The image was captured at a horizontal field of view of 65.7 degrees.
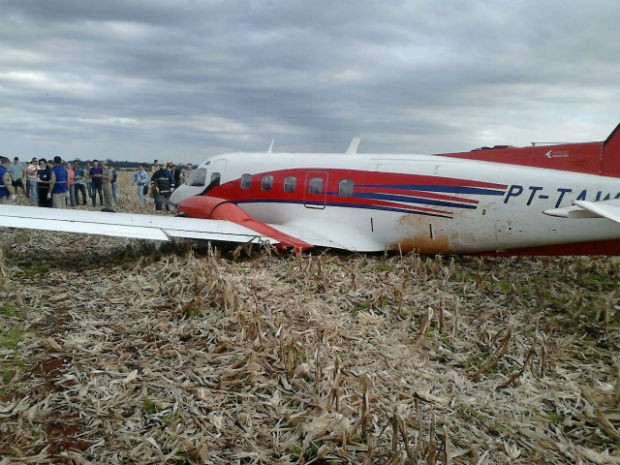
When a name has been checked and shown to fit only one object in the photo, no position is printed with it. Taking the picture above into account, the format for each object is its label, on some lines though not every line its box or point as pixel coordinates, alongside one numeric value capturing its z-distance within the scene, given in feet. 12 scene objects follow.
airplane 29.50
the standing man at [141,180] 71.92
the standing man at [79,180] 73.62
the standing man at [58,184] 51.16
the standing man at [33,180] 59.00
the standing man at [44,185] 52.08
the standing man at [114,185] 73.48
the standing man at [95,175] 69.15
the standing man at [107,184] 69.10
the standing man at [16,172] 68.03
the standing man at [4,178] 50.08
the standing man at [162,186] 65.00
